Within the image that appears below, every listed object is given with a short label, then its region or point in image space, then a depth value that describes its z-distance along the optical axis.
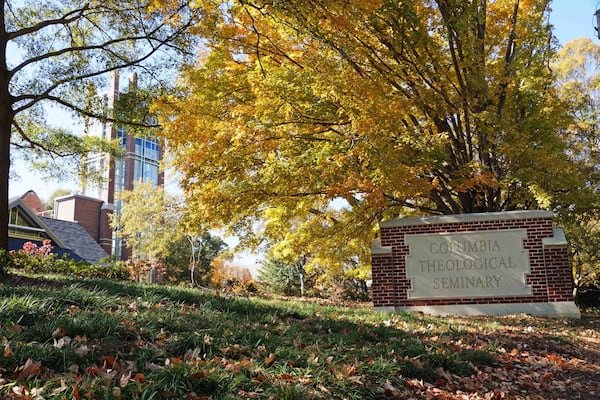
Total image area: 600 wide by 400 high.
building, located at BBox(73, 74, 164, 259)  42.94
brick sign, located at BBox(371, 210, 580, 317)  11.78
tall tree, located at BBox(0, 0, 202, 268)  11.84
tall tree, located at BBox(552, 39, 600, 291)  20.43
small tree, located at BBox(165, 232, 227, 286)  37.44
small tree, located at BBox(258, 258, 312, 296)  27.88
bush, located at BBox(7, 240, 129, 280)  12.30
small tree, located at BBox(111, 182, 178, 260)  30.48
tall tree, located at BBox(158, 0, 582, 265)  10.54
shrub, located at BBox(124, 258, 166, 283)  16.08
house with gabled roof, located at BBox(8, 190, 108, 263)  28.45
